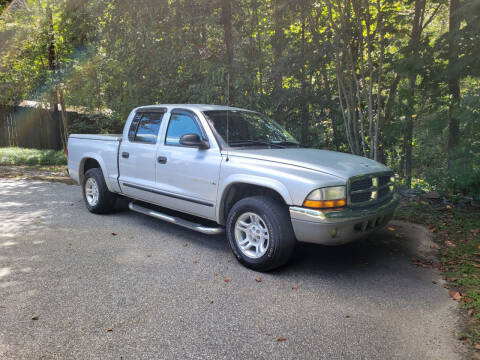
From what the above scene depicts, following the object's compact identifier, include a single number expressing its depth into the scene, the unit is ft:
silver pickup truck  12.52
